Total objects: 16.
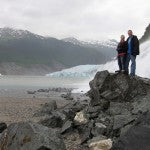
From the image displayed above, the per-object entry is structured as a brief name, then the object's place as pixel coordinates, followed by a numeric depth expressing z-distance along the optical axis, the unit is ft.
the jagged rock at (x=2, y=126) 28.40
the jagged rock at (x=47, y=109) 40.24
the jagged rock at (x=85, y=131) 25.33
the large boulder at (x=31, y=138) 18.21
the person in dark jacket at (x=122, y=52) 32.81
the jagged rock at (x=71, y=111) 31.08
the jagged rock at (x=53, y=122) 30.41
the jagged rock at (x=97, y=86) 31.44
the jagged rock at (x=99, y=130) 25.11
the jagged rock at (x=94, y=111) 28.79
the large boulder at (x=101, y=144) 21.89
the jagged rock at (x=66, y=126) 27.79
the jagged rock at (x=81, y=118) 28.08
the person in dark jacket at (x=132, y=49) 32.04
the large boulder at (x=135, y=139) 16.84
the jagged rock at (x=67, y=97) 71.05
